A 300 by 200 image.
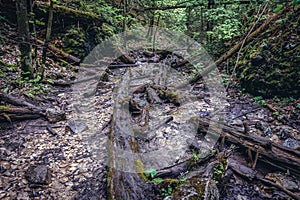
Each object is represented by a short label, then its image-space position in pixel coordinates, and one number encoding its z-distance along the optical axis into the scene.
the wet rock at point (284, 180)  3.31
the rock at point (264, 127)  4.61
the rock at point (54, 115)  4.84
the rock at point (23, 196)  2.92
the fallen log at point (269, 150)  3.46
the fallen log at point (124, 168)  2.86
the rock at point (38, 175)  3.20
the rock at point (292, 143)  4.01
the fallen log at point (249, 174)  3.26
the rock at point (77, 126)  4.74
